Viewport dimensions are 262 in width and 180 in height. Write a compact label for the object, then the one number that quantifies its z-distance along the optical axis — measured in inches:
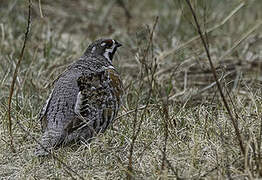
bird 328.8
